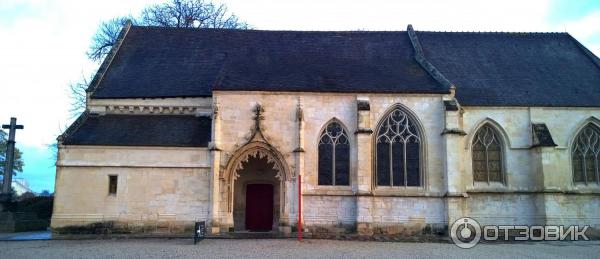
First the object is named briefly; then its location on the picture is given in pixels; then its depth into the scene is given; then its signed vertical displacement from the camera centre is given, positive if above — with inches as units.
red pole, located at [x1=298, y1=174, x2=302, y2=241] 736.3 -16.5
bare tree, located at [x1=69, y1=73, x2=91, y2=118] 1256.6 +249.8
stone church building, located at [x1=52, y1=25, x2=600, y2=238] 792.9 +80.9
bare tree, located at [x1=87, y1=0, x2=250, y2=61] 1359.5 +499.4
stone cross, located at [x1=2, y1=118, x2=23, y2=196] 895.7 +74.0
